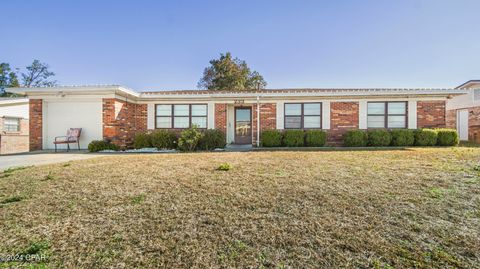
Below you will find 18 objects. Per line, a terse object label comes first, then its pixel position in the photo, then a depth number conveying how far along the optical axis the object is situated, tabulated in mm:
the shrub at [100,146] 10016
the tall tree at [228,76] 28422
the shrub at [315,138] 11250
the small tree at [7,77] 31681
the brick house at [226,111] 11023
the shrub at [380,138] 10938
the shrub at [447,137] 10789
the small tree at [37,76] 34094
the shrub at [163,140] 11062
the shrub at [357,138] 11031
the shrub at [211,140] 10617
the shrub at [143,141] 11359
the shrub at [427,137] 10805
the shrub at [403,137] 10906
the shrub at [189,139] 10102
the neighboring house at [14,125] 13438
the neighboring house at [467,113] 15336
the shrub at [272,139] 11250
